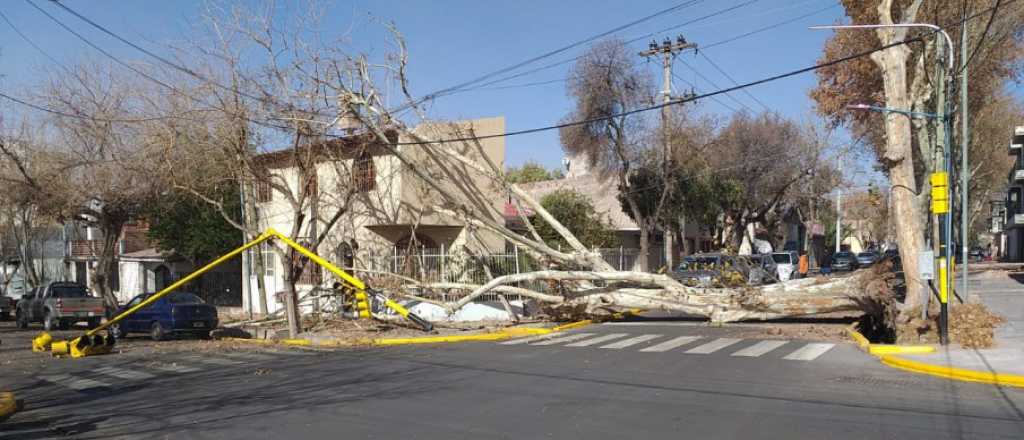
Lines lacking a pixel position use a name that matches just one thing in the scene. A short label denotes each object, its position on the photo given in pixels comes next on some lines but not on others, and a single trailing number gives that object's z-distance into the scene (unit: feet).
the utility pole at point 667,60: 104.27
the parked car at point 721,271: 70.79
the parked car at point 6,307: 112.06
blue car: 72.13
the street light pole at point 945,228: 47.29
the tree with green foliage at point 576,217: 115.03
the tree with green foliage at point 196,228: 99.86
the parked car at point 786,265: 121.88
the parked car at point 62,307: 86.38
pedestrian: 128.56
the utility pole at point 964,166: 66.35
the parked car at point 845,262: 174.60
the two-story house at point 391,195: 78.95
